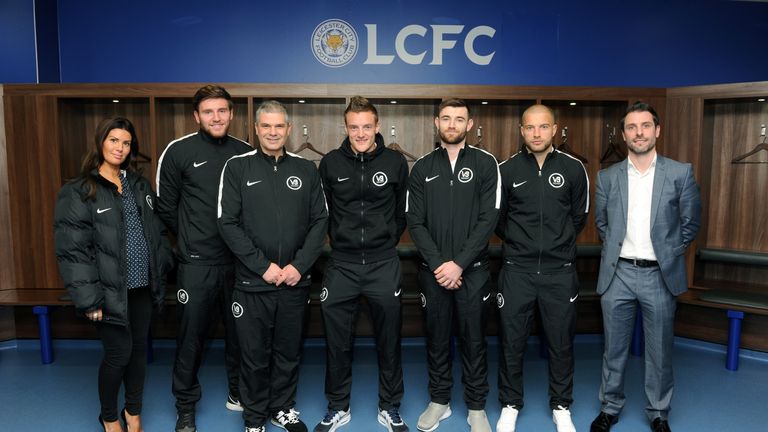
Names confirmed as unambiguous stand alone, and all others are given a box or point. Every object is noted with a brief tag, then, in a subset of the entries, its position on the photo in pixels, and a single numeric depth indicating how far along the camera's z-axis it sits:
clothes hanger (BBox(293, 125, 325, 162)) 4.04
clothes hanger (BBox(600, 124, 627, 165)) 4.07
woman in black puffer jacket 2.12
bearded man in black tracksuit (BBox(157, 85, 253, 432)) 2.47
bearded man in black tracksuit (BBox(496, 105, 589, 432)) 2.49
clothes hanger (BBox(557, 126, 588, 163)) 4.09
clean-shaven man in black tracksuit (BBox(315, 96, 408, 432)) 2.48
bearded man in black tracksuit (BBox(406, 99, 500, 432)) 2.47
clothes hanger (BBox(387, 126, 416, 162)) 4.10
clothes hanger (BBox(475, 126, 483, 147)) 4.16
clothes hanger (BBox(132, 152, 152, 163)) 3.89
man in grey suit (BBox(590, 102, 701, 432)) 2.41
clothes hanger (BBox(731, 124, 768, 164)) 3.73
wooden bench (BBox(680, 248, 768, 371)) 3.33
